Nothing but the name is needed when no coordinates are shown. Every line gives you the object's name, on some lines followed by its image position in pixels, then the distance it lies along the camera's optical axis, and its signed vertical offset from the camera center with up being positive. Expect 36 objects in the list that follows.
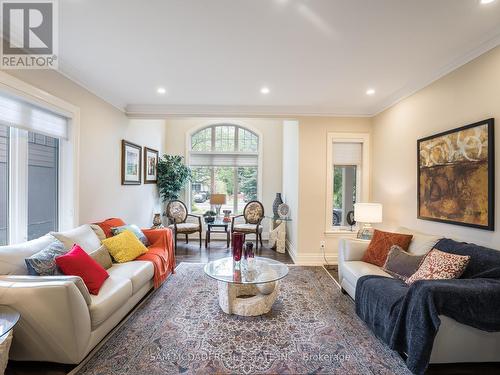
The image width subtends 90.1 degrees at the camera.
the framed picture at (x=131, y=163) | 4.14 +0.41
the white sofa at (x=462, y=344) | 1.77 -1.13
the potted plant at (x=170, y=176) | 5.48 +0.23
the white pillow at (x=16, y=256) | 1.96 -0.58
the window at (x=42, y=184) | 2.68 +0.02
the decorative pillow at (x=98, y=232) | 3.05 -0.57
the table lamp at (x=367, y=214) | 3.49 -0.38
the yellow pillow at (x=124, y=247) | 2.96 -0.73
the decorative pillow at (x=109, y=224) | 3.23 -0.52
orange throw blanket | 3.14 -0.90
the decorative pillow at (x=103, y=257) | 2.65 -0.77
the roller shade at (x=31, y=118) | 2.27 +0.69
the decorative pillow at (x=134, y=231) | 3.23 -0.60
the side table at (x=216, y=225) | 5.29 -0.85
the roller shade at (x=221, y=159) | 6.21 +0.69
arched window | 6.30 +0.37
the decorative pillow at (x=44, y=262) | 2.01 -0.63
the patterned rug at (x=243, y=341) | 1.89 -1.35
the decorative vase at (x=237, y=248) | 2.80 -0.69
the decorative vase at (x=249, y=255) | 2.90 -0.80
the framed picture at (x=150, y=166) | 4.96 +0.43
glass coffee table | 2.55 -1.08
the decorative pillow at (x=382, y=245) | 2.88 -0.68
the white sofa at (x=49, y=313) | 1.71 -0.92
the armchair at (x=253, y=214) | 5.45 -0.60
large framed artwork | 2.26 +0.12
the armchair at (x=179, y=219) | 5.13 -0.70
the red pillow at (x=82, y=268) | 2.15 -0.72
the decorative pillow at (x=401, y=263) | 2.50 -0.78
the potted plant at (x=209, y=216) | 5.45 -0.66
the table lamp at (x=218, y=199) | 5.64 -0.28
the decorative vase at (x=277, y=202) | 5.54 -0.34
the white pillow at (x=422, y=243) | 2.62 -0.60
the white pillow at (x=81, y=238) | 2.49 -0.56
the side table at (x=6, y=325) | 1.51 -0.84
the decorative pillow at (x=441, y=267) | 2.07 -0.68
